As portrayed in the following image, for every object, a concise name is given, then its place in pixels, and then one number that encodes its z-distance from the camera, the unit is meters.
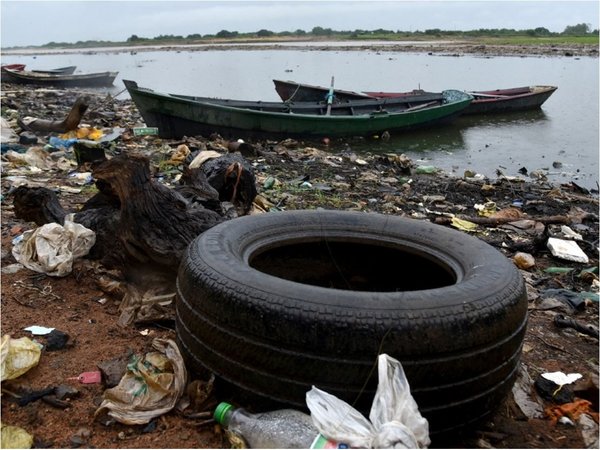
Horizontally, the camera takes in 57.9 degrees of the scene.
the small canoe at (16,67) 23.54
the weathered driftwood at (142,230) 3.53
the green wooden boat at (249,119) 11.27
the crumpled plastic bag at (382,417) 1.83
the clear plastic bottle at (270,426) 2.05
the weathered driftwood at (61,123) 9.69
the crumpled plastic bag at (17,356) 2.54
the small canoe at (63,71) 25.81
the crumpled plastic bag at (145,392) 2.37
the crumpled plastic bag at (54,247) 3.83
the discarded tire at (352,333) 2.12
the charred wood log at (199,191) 4.39
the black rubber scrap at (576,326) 3.67
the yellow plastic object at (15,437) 2.20
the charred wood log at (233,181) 5.03
